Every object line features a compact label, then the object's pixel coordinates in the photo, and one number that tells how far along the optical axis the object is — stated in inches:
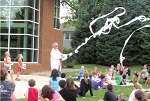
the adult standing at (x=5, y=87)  251.1
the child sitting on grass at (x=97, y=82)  565.0
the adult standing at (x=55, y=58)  518.9
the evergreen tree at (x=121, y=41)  1352.1
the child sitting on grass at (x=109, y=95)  335.6
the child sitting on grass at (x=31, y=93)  307.7
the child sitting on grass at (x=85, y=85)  473.7
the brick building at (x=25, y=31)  797.2
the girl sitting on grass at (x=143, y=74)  666.1
